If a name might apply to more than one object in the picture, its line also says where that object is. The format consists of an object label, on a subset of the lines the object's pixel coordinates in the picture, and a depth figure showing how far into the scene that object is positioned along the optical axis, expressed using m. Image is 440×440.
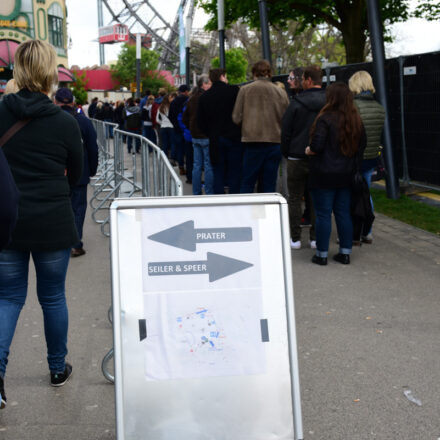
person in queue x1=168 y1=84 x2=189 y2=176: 13.71
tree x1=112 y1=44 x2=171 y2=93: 105.62
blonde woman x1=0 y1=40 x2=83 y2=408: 3.60
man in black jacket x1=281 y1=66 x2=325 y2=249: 7.22
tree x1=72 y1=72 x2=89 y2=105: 86.51
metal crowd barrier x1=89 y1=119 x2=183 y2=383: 4.57
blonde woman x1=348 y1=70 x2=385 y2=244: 7.39
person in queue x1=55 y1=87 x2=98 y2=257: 6.21
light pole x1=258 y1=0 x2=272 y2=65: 14.91
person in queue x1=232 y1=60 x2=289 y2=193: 8.20
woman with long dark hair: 6.56
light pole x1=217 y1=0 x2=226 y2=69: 20.81
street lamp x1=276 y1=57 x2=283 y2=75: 44.12
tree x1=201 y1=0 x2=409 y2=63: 24.55
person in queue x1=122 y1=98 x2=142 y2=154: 19.80
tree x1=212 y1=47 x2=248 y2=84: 82.38
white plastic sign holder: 2.89
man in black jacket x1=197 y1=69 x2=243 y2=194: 9.17
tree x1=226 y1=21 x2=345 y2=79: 48.25
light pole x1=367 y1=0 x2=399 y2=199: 10.36
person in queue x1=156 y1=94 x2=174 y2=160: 15.69
